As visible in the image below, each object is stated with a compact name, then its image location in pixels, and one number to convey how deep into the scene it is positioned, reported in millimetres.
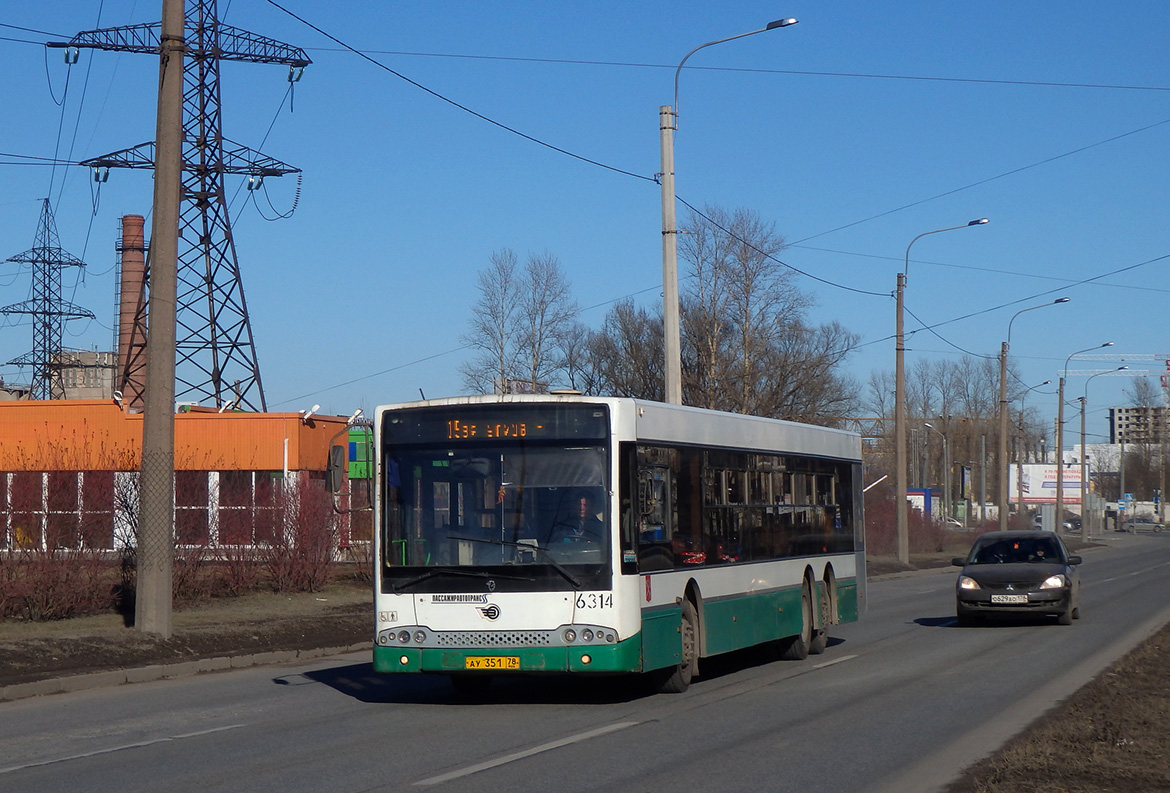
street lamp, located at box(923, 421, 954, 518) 92000
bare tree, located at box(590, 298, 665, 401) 66188
